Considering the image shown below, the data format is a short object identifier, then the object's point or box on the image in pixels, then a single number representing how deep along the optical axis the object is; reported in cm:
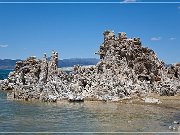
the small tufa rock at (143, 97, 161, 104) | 2223
